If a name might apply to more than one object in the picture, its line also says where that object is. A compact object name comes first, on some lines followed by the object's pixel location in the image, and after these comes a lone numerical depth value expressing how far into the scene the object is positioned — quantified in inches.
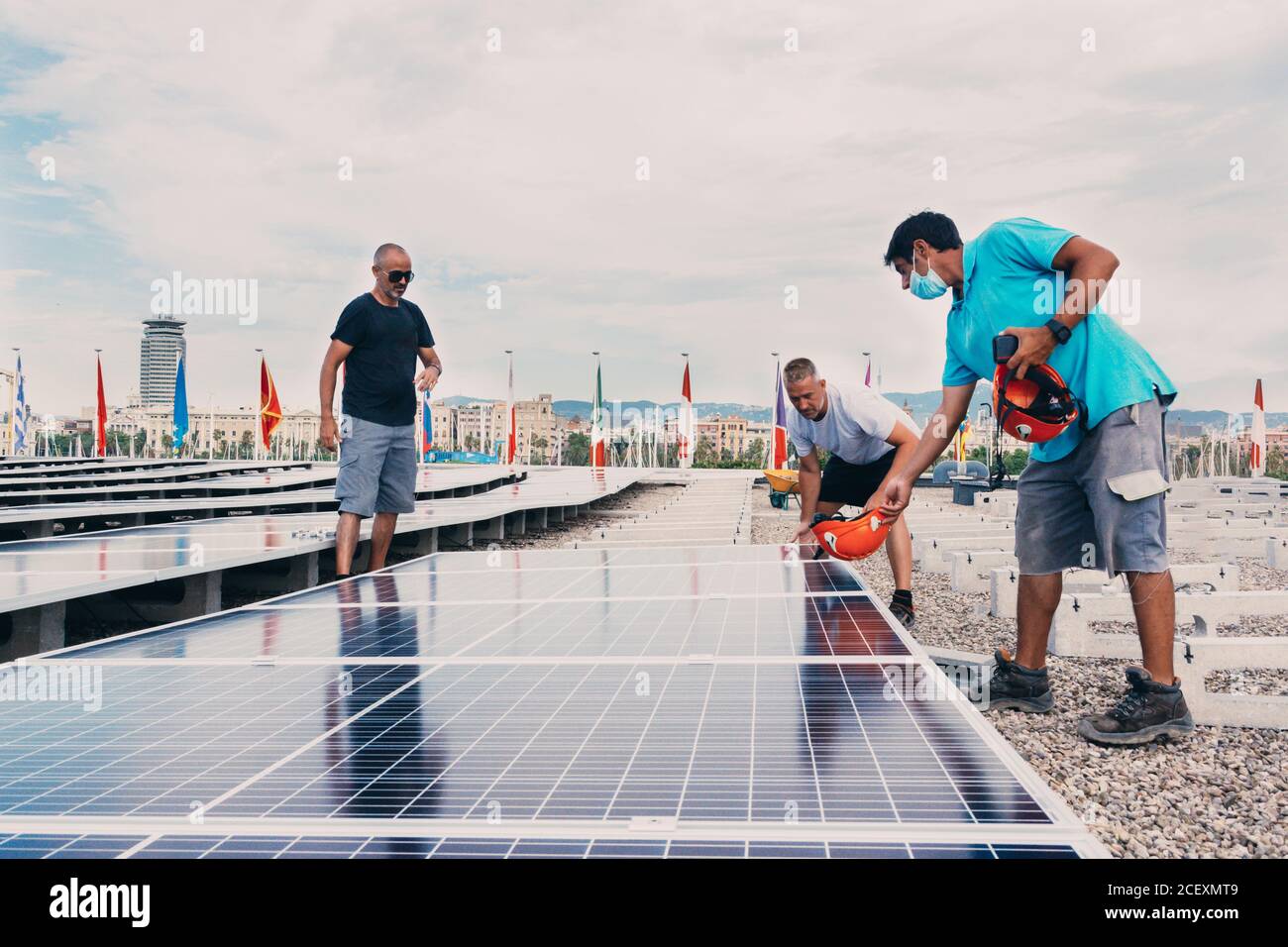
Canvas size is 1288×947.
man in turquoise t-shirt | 159.3
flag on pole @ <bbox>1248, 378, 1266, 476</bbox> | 1583.4
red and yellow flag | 1872.5
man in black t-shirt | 276.1
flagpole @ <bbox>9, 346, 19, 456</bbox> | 1872.5
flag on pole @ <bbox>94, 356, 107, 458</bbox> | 1884.8
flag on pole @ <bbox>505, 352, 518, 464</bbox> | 1907.0
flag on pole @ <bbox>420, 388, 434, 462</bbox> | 1987.0
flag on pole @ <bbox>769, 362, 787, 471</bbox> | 1568.7
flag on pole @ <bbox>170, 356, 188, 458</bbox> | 1785.2
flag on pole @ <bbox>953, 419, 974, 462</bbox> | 1595.7
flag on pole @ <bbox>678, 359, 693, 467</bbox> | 1700.3
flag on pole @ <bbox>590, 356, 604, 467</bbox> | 1787.6
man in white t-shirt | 273.0
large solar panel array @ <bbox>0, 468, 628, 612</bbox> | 191.5
